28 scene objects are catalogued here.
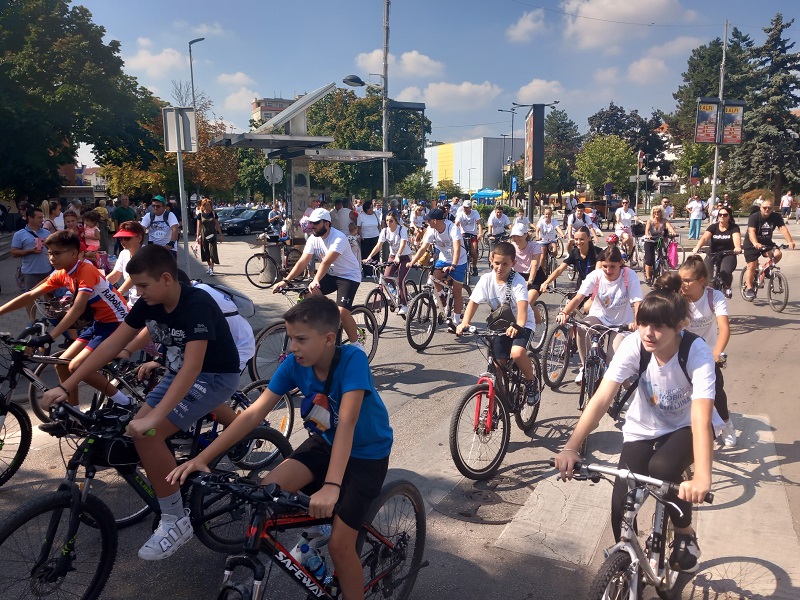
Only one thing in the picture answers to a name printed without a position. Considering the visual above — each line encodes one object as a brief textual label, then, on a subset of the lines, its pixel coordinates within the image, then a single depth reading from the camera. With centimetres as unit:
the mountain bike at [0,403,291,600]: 297
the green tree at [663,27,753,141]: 6122
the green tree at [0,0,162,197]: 2425
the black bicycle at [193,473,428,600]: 245
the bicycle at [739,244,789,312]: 1171
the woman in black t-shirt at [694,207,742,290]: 1073
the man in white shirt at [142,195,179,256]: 1238
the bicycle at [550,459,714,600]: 265
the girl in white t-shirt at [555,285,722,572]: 309
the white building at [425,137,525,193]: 10019
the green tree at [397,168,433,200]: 6769
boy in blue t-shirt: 281
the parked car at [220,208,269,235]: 3288
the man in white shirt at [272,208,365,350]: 716
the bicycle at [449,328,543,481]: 488
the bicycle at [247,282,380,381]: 671
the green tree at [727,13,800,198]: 4491
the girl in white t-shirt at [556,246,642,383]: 626
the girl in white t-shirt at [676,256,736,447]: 524
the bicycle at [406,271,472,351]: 909
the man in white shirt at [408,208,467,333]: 955
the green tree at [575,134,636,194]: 6388
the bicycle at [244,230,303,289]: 1506
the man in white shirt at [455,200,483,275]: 1644
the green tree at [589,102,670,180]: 7894
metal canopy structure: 1397
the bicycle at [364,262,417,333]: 971
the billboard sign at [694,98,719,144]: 2742
